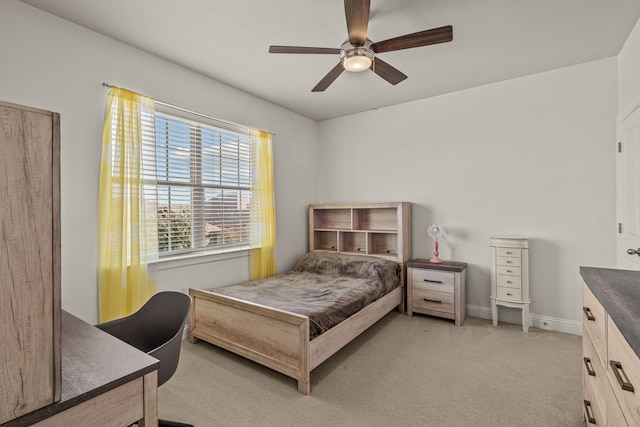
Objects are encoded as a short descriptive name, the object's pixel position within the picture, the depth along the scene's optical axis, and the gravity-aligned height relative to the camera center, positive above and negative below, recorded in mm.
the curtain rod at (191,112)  2880 +1024
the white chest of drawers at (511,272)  3223 -643
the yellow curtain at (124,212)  2529 +6
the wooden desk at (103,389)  881 -533
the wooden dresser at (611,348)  950 -518
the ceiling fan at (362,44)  1888 +1134
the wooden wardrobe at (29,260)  776 -120
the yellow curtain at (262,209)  3820 +37
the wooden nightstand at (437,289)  3430 -883
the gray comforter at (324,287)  2543 -773
